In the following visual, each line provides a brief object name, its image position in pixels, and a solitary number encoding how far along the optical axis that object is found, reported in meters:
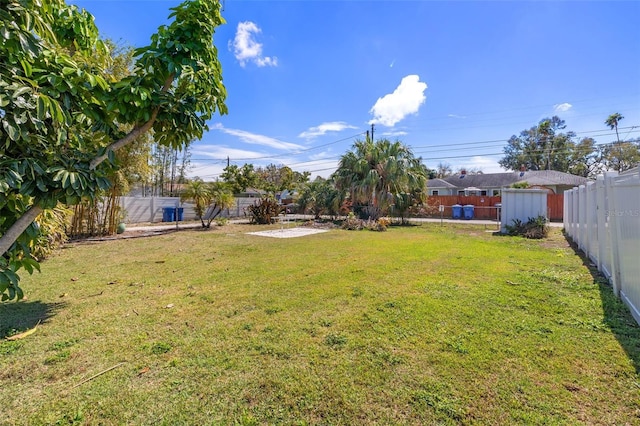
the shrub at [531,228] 9.85
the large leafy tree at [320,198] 16.44
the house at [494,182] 24.34
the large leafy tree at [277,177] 33.03
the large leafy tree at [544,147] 35.19
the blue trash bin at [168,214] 17.03
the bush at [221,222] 14.79
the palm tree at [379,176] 14.39
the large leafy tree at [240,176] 31.86
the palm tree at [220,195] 13.41
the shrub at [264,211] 15.70
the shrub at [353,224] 12.75
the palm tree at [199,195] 12.80
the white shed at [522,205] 10.71
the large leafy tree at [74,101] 1.54
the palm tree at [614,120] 29.75
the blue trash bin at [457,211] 21.00
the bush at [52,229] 5.82
